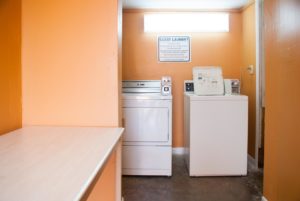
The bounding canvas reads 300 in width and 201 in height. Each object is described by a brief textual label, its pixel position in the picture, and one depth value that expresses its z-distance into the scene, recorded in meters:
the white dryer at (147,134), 2.89
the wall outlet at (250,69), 3.24
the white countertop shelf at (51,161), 0.71
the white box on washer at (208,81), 3.00
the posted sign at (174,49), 3.65
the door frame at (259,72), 3.06
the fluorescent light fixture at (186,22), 3.59
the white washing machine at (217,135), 2.87
